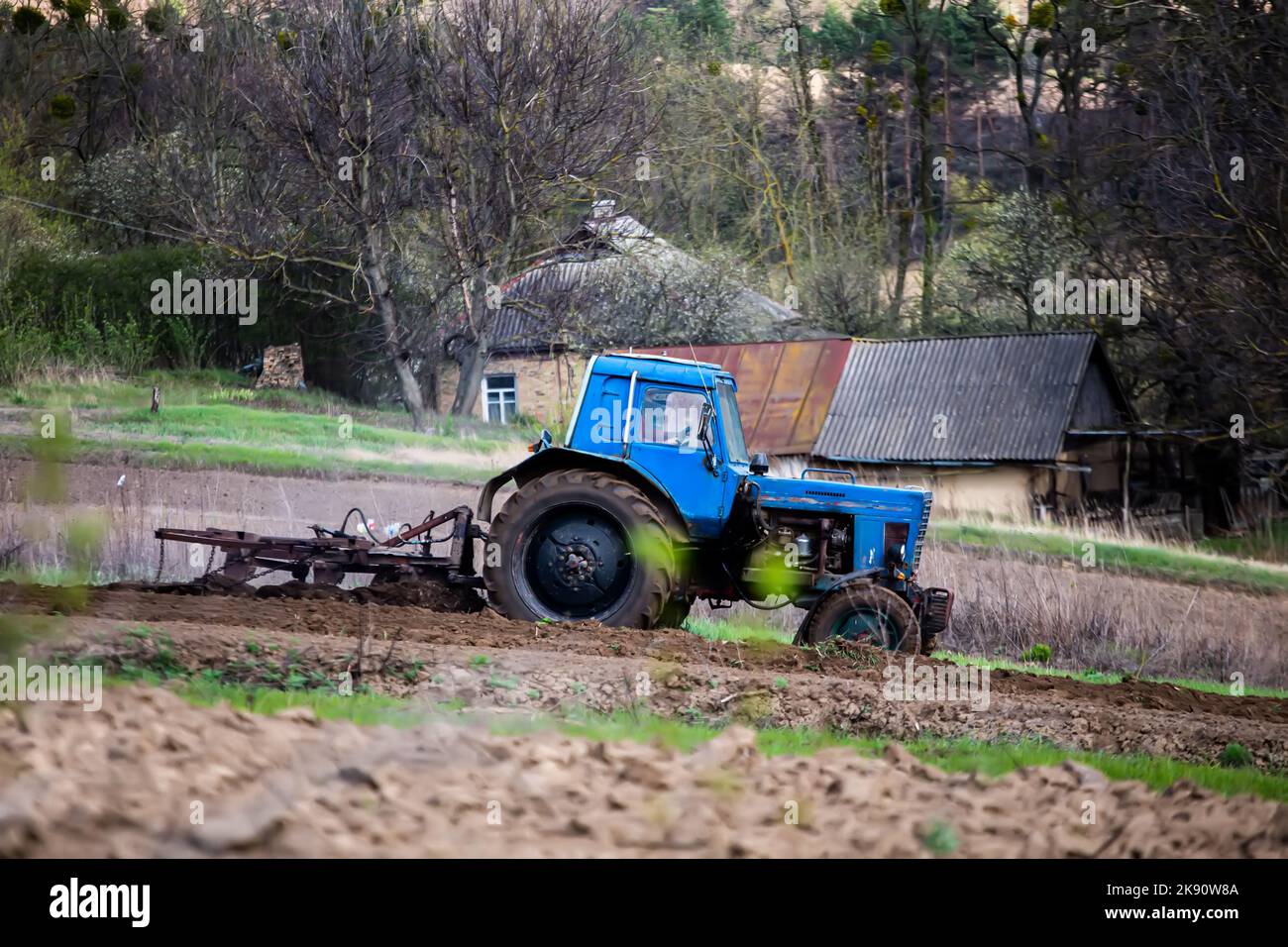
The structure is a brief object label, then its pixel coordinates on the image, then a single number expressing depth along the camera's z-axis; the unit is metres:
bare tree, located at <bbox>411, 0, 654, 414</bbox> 32.06
